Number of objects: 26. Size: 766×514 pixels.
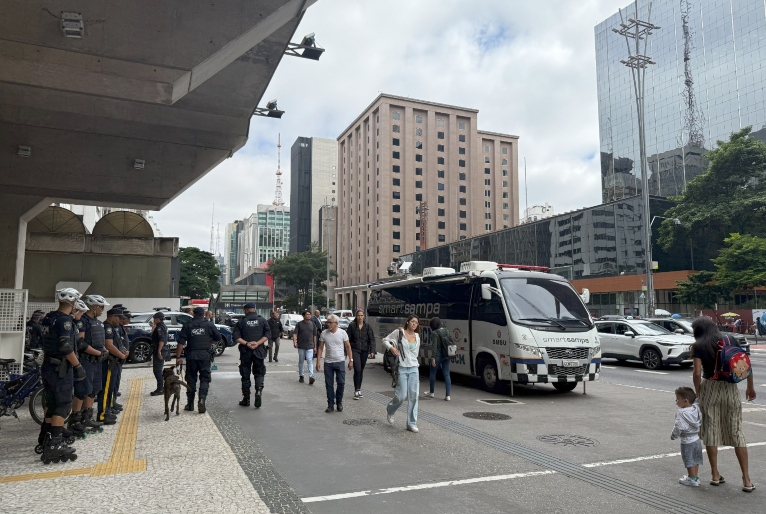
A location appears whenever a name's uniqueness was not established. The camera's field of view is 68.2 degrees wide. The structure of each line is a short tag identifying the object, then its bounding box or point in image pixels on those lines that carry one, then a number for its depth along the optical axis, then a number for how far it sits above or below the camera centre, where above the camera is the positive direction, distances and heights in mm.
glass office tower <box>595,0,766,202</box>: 81625 +33518
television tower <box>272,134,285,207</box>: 194425 +42868
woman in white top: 8430 -1053
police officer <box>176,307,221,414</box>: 9430 -624
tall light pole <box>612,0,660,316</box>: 30656 +11518
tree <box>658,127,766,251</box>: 42250 +8266
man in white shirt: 9875 -901
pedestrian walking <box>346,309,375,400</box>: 11770 -758
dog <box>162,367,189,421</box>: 9102 -1217
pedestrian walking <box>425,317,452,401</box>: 11555 -878
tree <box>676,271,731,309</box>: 38625 +966
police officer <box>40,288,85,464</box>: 6348 -782
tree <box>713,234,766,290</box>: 34781 +2567
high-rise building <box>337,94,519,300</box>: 97000 +22899
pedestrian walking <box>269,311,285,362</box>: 18411 -643
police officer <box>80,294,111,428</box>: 7823 -553
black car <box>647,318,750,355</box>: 22198 -801
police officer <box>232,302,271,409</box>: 10047 -604
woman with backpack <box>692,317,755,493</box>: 5527 -971
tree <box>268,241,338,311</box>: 85438 +5314
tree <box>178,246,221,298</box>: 71250 +4880
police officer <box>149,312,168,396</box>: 11672 -812
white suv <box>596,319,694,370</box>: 17391 -1223
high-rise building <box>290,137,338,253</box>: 139875 +31201
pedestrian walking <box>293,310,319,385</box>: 14070 -819
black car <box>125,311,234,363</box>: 19156 -758
